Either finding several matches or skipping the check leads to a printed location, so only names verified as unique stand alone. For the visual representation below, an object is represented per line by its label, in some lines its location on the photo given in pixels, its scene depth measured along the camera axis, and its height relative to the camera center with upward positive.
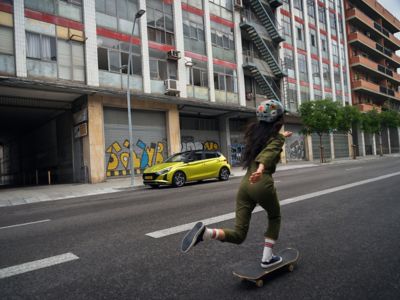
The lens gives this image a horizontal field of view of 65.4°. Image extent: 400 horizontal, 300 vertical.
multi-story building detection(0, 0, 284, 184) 16.89 +5.44
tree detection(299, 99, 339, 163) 29.22 +3.33
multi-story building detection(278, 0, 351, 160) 34.47 +10.97
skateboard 2.82 -1.11
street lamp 15.66 +1.62
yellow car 13.55 -0.50
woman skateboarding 2.95 -0.25
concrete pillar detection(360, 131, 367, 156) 45.73 +0.41
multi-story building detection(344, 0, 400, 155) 45.06 +14.08
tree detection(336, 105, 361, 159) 31.91 +3.33
